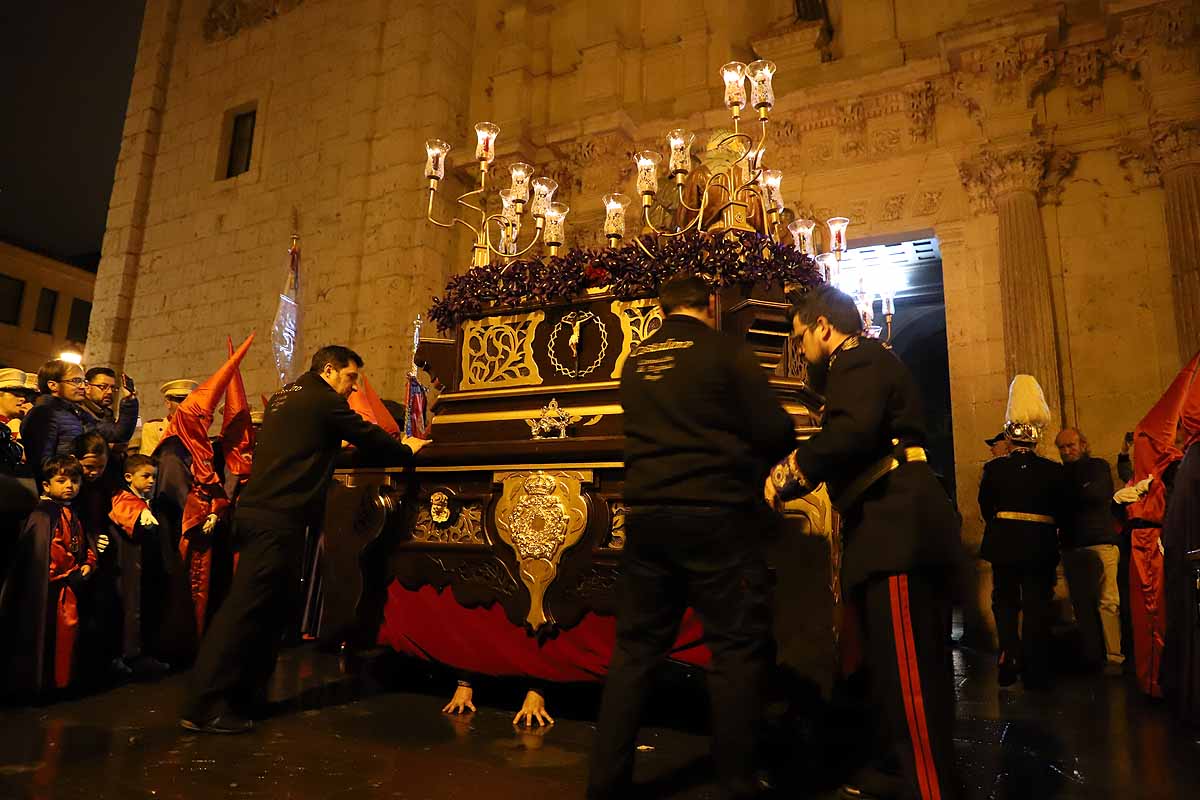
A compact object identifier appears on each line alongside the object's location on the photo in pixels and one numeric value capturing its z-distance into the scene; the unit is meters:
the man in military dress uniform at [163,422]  5.56
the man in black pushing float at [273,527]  3.25
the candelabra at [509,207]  4.42
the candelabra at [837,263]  4.63
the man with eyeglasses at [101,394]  5.57
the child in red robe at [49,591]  3.66
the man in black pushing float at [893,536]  2.20
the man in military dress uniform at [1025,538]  4.66
